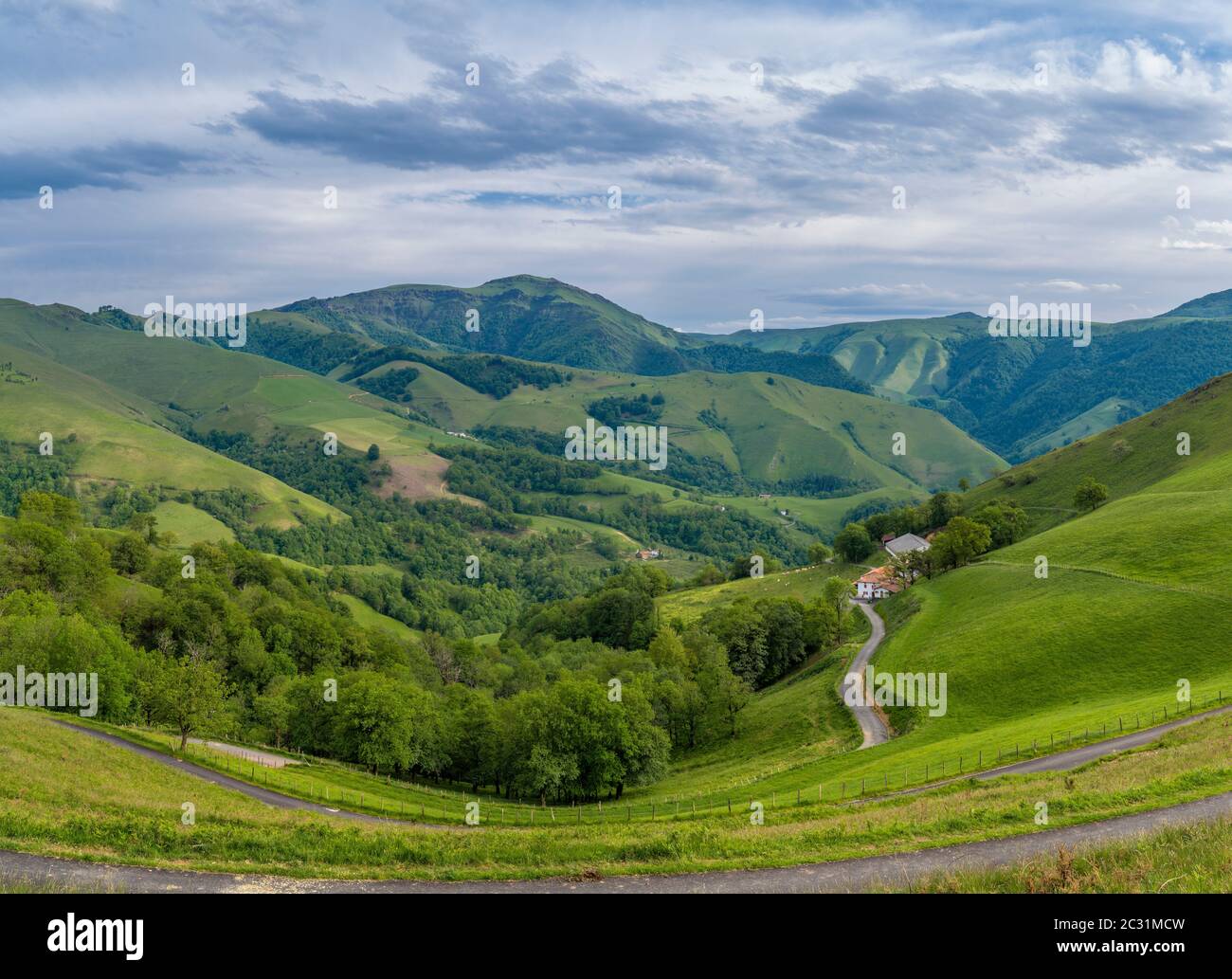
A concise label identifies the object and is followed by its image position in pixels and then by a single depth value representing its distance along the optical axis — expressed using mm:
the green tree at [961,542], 122625
